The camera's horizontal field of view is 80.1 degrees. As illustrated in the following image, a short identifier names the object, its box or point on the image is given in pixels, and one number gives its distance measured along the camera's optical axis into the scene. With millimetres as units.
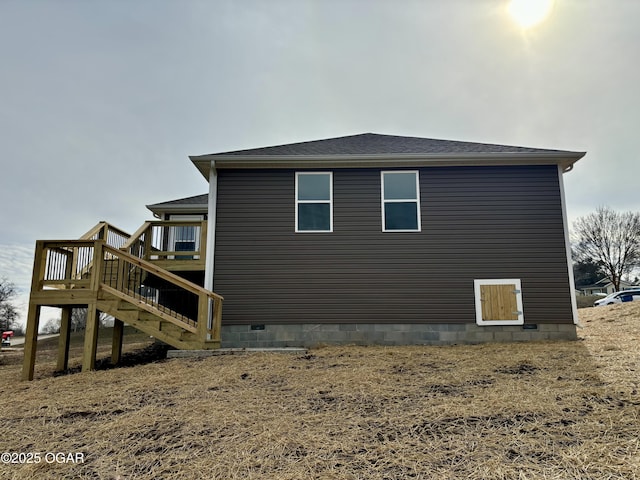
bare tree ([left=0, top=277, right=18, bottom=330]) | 28953
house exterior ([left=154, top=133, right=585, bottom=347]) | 7582
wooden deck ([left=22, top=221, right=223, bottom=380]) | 6281
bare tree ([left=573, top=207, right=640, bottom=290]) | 31289
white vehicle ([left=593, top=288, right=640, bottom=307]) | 19438
